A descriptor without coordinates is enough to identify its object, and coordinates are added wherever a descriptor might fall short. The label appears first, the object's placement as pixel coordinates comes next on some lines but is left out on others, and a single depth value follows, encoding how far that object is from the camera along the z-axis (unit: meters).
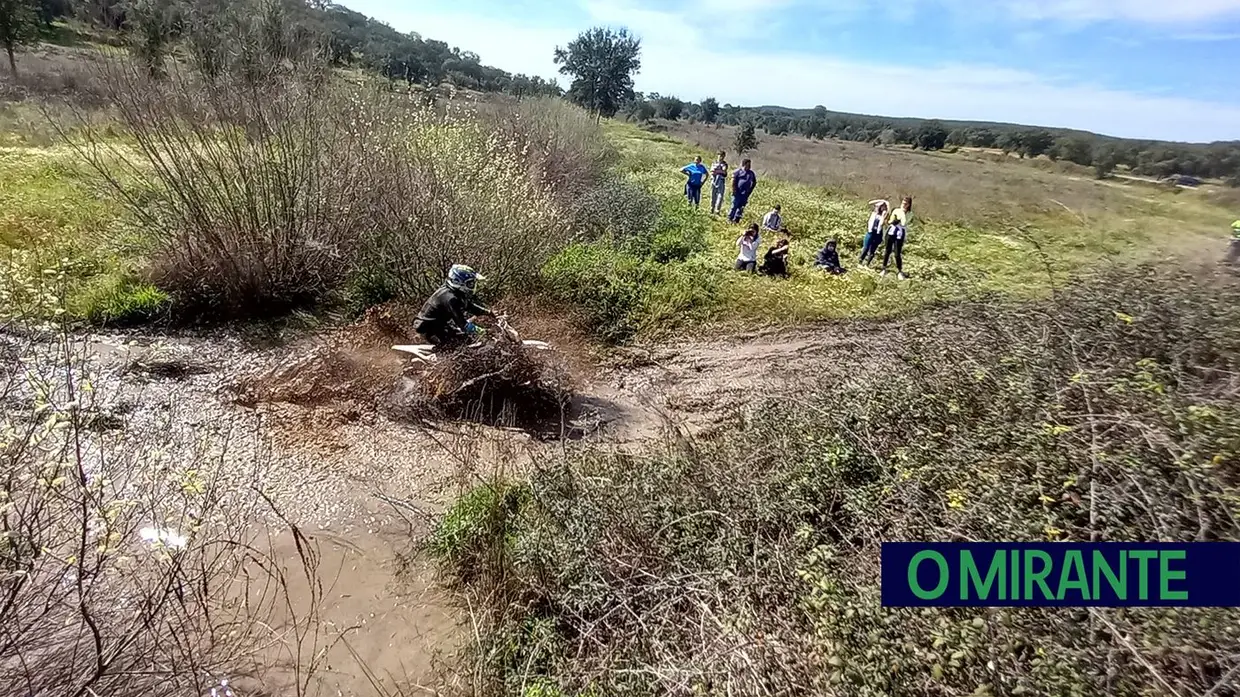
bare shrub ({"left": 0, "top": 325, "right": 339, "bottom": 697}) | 2.44
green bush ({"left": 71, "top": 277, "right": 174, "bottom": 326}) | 7.95
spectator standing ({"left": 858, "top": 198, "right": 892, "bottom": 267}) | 12.32
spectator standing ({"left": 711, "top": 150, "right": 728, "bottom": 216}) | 15.65
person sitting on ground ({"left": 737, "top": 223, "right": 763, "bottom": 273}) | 11.65
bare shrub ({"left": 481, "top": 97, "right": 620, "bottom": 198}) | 15.70
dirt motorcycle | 6.80
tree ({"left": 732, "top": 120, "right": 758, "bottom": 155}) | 29.50
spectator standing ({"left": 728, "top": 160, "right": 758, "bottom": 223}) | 14.61
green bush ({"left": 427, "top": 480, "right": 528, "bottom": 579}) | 4.65
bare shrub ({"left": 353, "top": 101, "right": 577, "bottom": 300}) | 8.98
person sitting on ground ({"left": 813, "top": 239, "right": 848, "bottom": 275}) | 12.15
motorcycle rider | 6.75
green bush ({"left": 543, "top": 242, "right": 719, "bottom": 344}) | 9.76
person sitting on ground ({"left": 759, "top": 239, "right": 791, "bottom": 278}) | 11.70
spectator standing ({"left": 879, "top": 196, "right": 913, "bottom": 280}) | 11.75
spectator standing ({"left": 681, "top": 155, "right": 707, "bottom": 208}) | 16.14
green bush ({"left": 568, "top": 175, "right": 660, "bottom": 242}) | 13.65
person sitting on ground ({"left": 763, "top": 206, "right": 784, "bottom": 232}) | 13.95
